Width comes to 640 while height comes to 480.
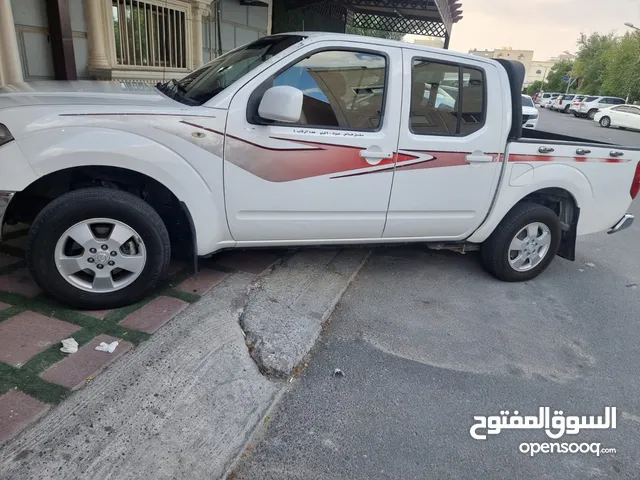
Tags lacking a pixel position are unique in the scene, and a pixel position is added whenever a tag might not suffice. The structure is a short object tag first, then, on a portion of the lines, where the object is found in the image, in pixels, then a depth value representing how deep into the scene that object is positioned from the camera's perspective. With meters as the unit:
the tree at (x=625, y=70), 35.41
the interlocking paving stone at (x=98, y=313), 3.11
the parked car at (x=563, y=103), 39.47
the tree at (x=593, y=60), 47.71
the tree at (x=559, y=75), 66.19
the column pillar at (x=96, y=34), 6.27
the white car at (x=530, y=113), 15.37
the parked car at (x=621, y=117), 24.50
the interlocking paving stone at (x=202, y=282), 3.61
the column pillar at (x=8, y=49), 5.13
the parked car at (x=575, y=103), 34.59
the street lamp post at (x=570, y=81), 60.45
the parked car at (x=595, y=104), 32.66
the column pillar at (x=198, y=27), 8.31
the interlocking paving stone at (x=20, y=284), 3.28
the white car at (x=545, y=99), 47.70
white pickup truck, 2.93
